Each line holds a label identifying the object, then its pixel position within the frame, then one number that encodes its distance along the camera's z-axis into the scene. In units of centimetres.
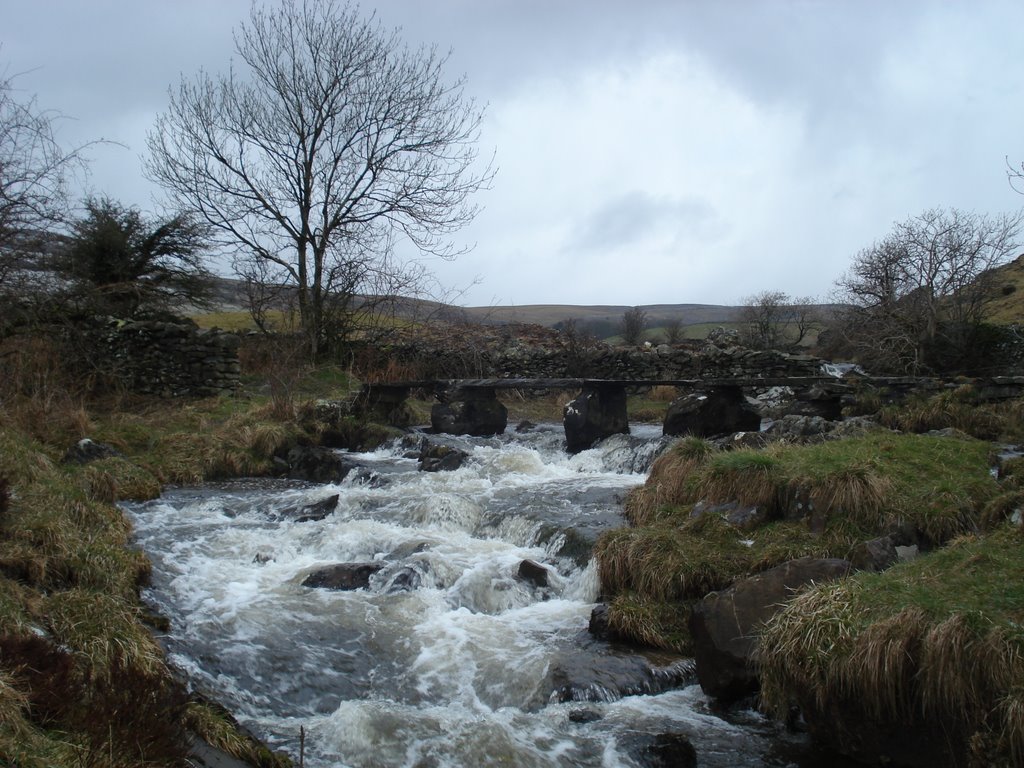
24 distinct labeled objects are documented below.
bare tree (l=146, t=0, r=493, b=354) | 2159
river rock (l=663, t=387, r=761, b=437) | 1428
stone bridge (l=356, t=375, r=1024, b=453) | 1404
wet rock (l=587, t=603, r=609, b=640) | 640
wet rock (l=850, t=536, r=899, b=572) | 597
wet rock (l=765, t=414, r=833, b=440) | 1143
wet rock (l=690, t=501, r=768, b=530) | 742
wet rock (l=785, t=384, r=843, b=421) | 1423
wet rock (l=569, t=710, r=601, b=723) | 518
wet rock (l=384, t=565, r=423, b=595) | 772
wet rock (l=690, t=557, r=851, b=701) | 534
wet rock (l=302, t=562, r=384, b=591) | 780
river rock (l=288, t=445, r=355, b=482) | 1313
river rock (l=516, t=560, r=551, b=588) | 765
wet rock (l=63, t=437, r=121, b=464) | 1143
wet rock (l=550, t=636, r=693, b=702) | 551
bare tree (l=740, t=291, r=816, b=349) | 3275
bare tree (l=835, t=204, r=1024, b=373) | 2053
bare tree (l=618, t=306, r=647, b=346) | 3678
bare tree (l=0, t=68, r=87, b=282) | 1023
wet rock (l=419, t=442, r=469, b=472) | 1323
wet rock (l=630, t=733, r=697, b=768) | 461
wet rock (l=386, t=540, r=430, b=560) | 851
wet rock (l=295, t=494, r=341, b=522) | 1032
